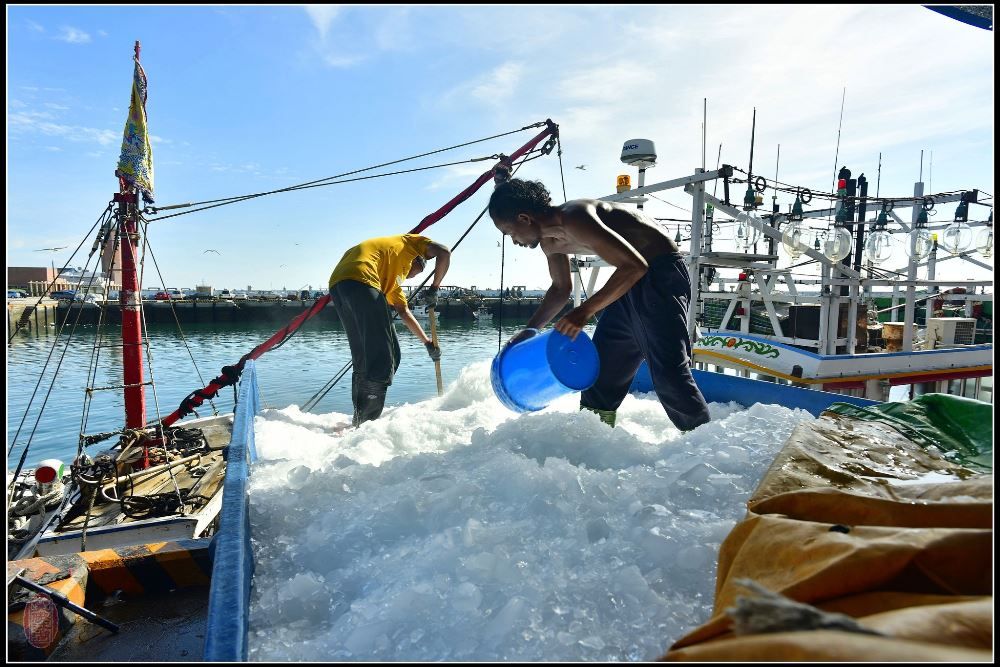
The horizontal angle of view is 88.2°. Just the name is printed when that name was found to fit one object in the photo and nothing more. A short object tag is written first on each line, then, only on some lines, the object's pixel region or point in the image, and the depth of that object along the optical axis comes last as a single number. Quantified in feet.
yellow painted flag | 18.54
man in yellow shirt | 13.19
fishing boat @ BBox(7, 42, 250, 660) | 9.12
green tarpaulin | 5.50
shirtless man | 8.56
